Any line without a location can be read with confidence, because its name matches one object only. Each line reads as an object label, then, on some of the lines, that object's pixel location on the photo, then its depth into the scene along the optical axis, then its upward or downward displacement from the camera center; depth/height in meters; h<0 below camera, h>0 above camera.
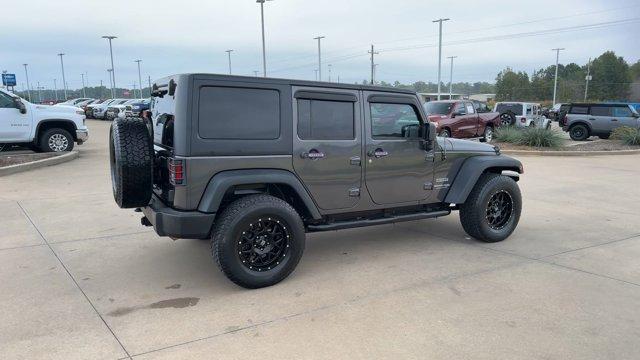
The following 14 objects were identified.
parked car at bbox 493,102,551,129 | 23.98 -0.98
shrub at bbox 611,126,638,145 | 17.07 -1.44
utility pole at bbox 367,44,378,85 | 54.91 +3.80
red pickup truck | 17.27 -0.89
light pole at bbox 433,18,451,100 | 38.88 +3.70
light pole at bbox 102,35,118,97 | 44.16 +2.52
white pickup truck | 11.82 -0.67
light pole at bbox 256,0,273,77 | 29.93 +3.28
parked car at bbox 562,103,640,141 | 19.42 -1.06
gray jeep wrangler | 4.04 -0.61
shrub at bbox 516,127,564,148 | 16.06 -1.47
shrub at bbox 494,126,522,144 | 16.81 -1.44
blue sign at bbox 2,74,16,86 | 28.17 +1.10
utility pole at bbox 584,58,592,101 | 86.22 +3.63
